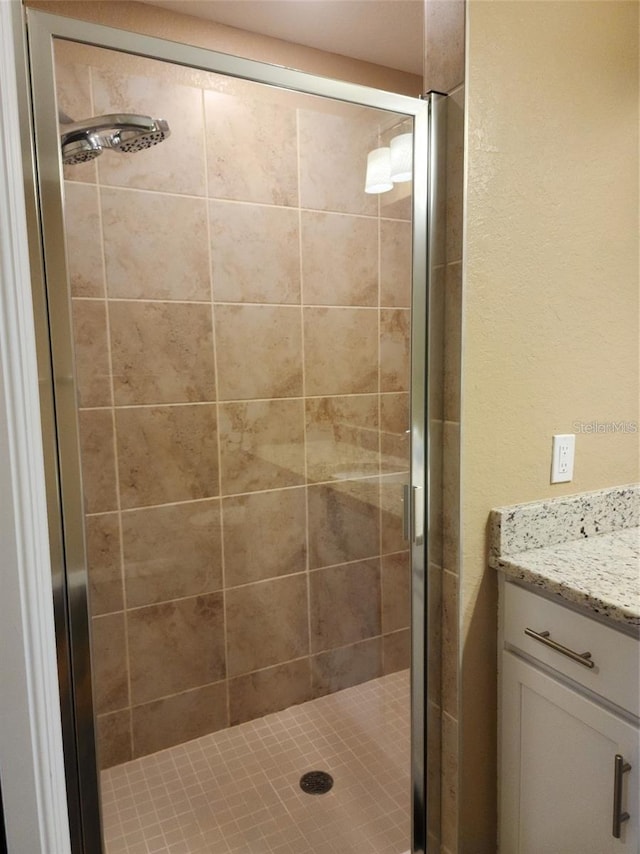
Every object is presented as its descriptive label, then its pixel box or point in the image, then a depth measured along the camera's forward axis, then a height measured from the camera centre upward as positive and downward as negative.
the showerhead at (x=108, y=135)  1.19 +0.57
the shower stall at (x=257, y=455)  1.40 -0.30
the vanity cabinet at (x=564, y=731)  1.05 -0.77
